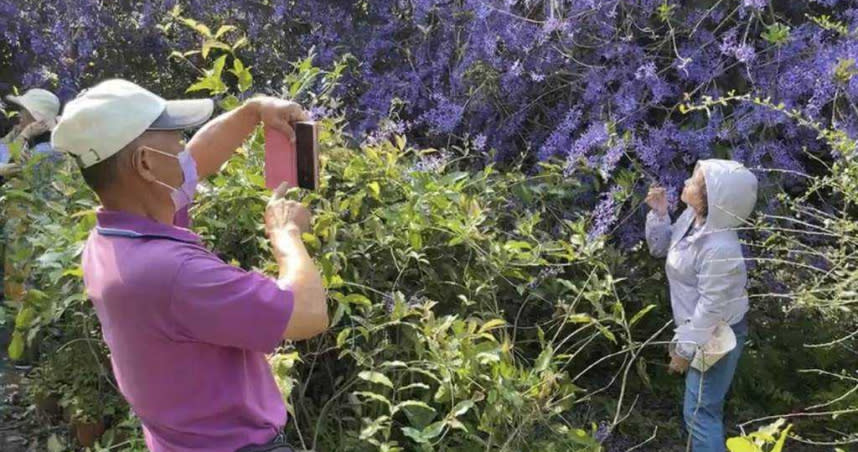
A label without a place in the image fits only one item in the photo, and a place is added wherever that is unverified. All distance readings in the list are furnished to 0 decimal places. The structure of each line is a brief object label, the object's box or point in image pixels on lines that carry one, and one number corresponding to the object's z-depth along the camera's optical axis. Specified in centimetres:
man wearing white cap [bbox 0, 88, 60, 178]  443
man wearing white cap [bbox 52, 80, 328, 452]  161
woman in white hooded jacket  321
